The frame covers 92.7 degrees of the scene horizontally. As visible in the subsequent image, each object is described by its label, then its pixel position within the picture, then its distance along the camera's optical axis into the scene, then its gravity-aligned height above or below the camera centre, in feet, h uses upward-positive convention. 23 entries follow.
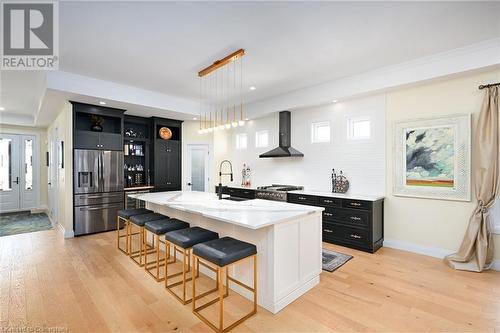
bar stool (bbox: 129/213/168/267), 11.12 -2.60
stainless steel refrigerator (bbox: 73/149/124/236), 15.55 -1.59
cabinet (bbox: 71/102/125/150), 15.65 +2.85
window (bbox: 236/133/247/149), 21.98 +2.29
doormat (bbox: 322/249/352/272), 10.55 -4.52
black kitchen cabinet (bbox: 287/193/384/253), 12.34 -3.12
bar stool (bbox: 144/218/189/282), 9.73 -2.59
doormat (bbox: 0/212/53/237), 16.99 -4.54
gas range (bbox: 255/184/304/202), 16.13 -1.86
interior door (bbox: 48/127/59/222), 18.64 -0.77
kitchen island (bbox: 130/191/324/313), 7.38 -2.54
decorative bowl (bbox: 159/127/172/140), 20.56 +2.83
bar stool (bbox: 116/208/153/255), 12.17 -2.50
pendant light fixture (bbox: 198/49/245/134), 11.74 +5.10
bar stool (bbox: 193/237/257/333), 6.54 -2.61
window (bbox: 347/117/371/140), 14.28 +2.26
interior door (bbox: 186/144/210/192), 22.13 -0.23
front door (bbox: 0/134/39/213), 23.12 -0.58
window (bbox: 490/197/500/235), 10.38 -2.31
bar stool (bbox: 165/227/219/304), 8.18 -2.62
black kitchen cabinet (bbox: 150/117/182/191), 19.88 +0.75
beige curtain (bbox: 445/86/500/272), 10.05 -0.89
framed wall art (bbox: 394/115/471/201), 11.02 +0.32
